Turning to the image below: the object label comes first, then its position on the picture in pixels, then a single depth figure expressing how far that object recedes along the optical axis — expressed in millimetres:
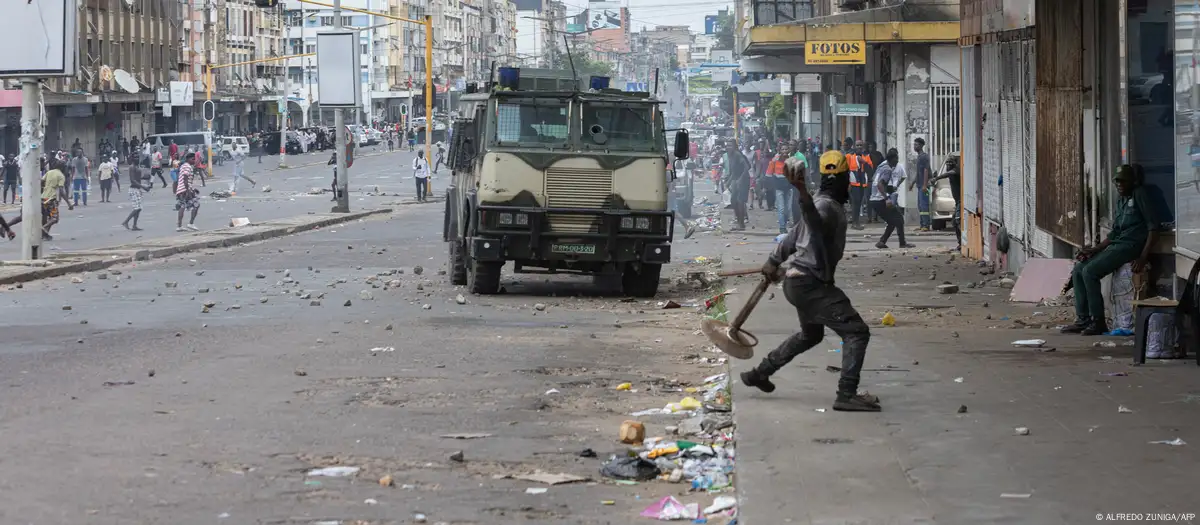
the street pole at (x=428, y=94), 54312
